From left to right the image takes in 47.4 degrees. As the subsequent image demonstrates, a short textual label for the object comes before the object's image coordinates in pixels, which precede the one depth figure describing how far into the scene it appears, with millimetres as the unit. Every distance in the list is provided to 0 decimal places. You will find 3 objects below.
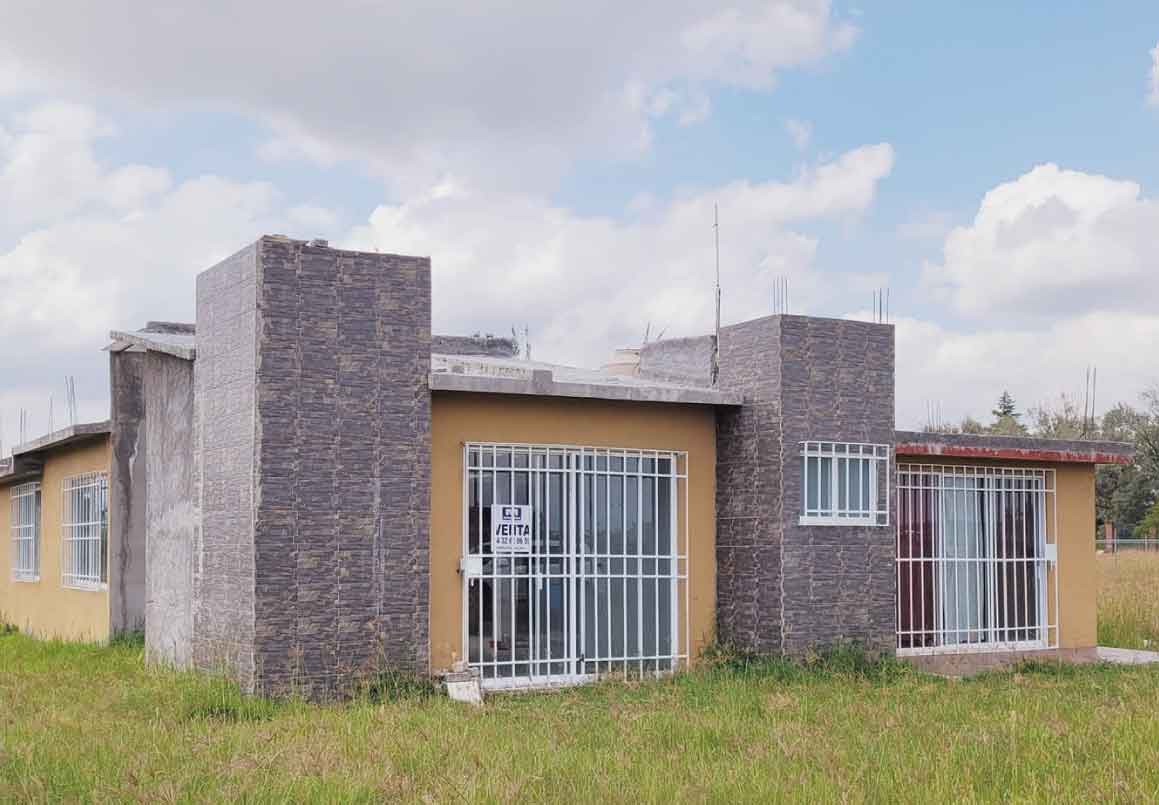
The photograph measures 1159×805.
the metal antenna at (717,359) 14469
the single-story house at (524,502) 11617
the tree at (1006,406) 62119
